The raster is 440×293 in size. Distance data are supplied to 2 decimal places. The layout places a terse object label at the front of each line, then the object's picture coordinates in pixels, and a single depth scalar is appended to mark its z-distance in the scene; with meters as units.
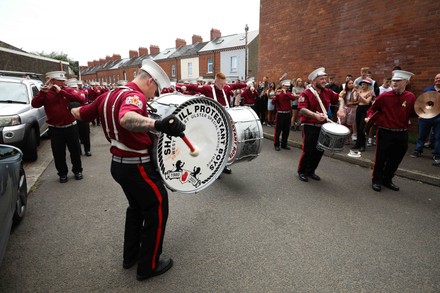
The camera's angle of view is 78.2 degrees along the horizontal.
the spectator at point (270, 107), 10.70
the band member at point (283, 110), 7.40
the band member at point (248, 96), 9.55
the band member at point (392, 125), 4.42
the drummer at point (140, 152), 1.89
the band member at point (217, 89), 5.57
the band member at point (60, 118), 4.70
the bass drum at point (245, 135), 4.21
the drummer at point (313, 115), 4.76
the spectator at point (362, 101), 6.88
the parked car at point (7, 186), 2.20
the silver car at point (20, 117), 5.61
